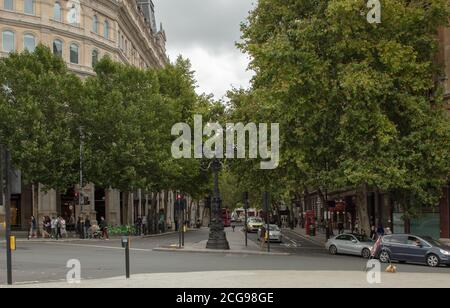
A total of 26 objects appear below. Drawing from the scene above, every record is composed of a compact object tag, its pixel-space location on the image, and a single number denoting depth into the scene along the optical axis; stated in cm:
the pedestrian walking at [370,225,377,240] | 3906
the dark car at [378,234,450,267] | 2733
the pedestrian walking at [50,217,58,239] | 4508
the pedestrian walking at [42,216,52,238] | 4587
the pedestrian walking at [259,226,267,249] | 3912
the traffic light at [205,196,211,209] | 6869
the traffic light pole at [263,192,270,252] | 3516
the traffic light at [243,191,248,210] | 4203
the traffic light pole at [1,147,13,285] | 1739
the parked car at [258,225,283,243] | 4822
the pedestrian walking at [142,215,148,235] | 5477
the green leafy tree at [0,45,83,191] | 4459
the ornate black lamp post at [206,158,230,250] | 3512
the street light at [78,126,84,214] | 4591
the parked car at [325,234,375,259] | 3403
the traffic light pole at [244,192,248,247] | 4201
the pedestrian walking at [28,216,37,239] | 4559
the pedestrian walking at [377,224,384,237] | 3828
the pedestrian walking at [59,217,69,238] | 4570
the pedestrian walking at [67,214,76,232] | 5528
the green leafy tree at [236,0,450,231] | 3105
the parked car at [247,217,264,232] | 6544
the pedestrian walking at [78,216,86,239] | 4601
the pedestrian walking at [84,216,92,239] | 4653
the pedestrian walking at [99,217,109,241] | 4639
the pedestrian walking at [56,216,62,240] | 4443
